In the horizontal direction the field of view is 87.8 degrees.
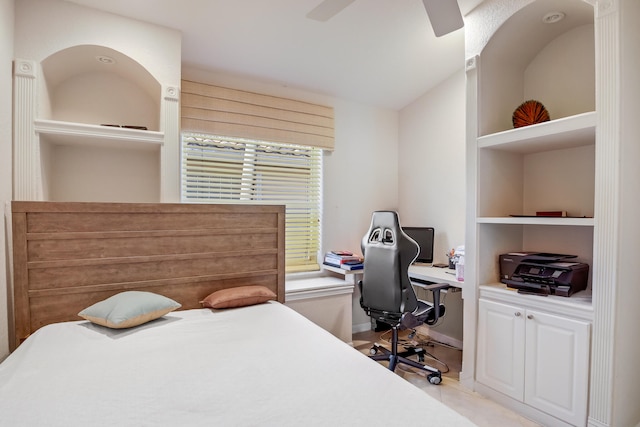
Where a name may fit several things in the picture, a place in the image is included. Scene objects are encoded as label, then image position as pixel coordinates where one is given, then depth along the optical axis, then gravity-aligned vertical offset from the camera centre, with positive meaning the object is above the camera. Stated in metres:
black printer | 2.05 -0.41
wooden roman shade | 2.79 +0.85
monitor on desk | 3.40 -0.34
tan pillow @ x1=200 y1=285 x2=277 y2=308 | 2.20 -0.61
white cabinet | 1.89 -0.93
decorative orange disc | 2.31 +0.67
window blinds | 2.95 +0.28
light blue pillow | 1.79 -0.57
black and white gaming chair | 2.50 -0.59
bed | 1.09 -0.66
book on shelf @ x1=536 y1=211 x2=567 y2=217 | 2.22 -0.03
